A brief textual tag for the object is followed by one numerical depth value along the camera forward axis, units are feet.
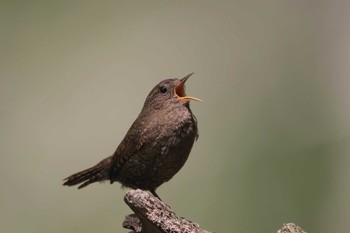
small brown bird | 22.17
